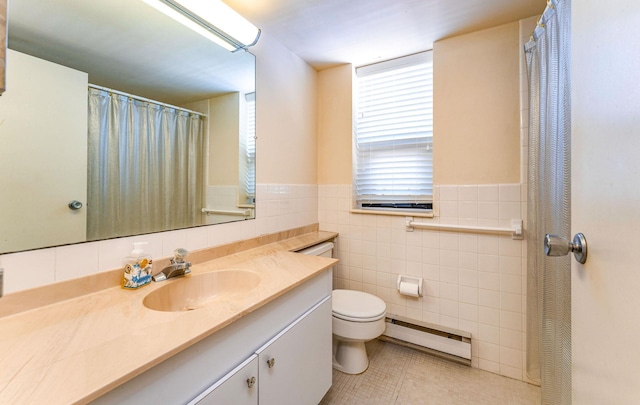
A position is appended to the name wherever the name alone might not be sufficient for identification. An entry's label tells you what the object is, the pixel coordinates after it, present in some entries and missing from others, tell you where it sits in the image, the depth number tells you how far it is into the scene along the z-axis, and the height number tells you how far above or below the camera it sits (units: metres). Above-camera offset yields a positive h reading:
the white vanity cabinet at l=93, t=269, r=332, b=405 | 0.63 -0.50
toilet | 1.54 -0.75
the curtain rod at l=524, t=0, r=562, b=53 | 1.15 +0.88
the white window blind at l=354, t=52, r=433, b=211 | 1.92 +0.54
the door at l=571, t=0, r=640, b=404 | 0.39 +0.01
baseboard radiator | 1.70 -0.95
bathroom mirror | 0.82 +0.42
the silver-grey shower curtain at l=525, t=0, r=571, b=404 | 1.02 +0.02
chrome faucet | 1.07 -0.28
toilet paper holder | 1.82 -0.57
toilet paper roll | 1.81 -0.61
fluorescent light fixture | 1.16 +0.89
